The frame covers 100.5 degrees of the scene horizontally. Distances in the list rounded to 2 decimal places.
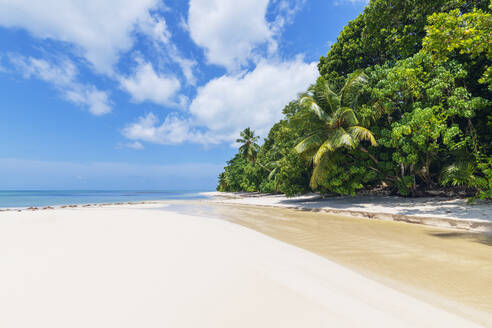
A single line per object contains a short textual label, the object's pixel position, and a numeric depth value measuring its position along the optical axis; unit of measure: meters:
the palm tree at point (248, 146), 41.68
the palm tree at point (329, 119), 12.02
